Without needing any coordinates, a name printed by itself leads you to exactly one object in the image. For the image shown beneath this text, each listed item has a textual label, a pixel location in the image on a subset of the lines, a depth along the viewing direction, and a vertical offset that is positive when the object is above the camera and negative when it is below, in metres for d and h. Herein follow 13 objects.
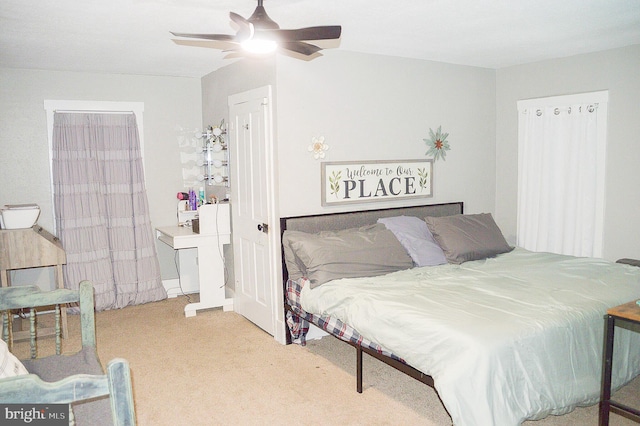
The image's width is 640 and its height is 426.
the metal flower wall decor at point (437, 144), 4.69 +0.15
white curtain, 4.36 -0.19
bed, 2.36 -0.81
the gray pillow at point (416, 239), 3.88 -0.62
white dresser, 4.68 -0.76
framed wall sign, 4.16 -0.17
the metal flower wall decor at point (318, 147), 4.02 +0.12
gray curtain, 4.86 -0.41
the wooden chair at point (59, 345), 2.25 -0.84
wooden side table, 2.47 -0.99
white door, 4.00 -0.35
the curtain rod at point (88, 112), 4.88 +0.53
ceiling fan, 2.28 +0.62
